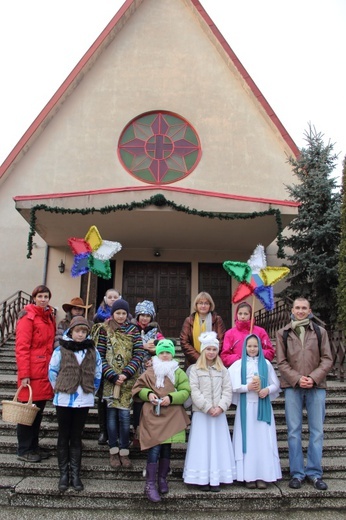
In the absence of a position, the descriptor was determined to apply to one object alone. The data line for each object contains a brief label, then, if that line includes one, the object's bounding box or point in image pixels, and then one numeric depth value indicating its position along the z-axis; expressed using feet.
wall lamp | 40.70
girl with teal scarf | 14.84
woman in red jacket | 15.84
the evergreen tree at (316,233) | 33.91
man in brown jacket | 15.20
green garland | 31.22
